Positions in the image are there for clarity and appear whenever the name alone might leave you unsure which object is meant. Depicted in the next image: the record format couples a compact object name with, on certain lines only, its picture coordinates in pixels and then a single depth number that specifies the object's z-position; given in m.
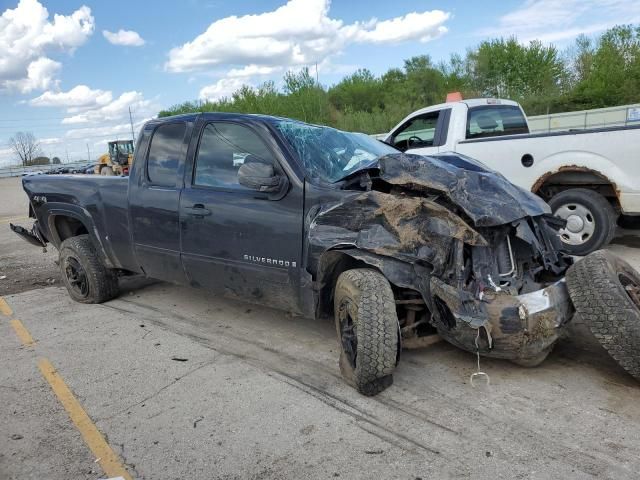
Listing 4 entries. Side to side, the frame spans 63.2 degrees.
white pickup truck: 5.76
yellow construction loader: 32.88
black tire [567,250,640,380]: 3.01
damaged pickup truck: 3.16
